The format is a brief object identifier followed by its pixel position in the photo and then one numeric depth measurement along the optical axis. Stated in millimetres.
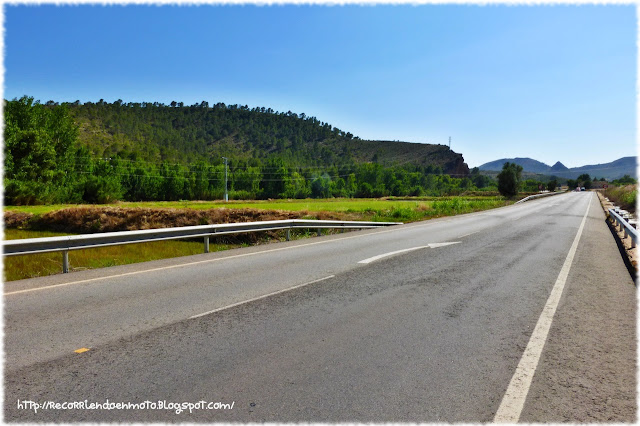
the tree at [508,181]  85938
